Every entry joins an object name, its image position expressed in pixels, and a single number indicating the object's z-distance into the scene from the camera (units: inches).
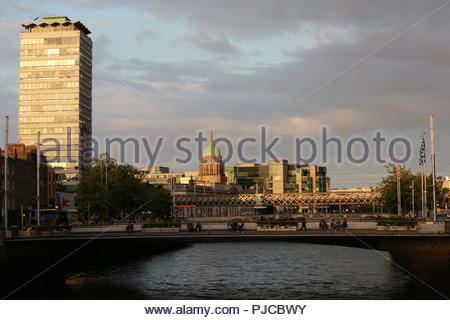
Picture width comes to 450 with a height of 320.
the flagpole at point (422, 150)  3387.1
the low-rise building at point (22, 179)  5393.7
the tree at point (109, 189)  5078.7
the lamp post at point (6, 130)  2923.2
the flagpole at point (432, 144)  2886.3
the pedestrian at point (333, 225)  3257.6
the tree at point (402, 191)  5821.9
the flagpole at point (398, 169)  4763.0
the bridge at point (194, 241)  2461.9
